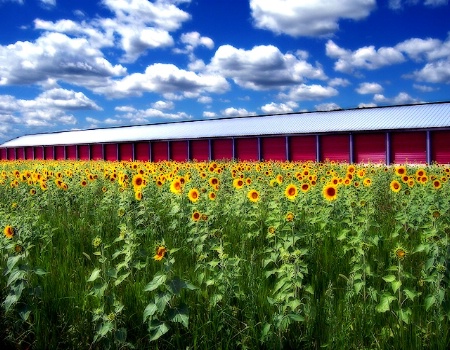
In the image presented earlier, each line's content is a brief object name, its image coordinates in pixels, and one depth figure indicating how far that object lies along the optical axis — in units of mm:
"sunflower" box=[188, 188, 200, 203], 5770
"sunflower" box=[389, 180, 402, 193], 7052
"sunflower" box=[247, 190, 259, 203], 6234
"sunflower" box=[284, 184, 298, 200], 5679
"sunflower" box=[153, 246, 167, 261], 3010
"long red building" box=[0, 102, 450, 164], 26062
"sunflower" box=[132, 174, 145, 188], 6480
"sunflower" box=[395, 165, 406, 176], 8356
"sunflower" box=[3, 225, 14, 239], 4156
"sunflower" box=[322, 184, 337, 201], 5736
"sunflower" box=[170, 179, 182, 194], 6295
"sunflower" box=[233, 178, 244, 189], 7352
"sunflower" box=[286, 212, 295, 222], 4162
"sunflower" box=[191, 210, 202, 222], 4336
